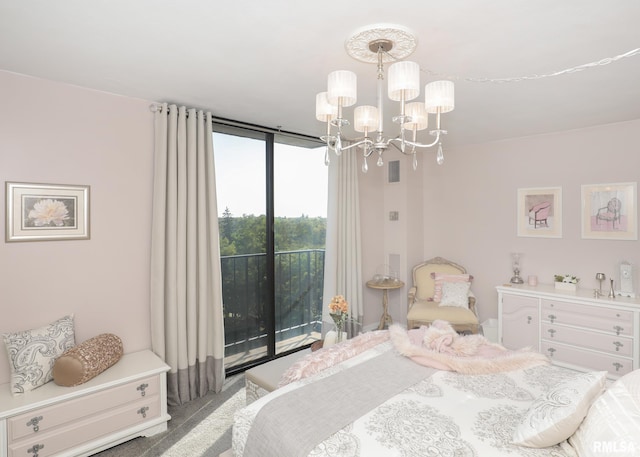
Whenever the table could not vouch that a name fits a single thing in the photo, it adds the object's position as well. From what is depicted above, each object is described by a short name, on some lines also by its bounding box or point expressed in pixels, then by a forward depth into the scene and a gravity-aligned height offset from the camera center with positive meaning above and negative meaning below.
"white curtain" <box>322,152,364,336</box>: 4.45 -0.12
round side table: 4.57 -0.75
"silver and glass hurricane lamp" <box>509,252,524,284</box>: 4.24 -0.47
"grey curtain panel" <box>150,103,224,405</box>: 3.01 -0.25
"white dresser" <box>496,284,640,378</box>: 3.31 -0.99
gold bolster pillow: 2.33 -0.88
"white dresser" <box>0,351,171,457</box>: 2.15 -1.19
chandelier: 1.70 +0.70
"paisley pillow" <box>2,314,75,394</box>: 2.29 -0.81
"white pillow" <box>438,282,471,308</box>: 4.29 -0.80
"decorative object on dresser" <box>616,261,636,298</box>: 3.54 -0.53
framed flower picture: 2.46 +0.14
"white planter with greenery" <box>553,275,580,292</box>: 3.80 -0.58
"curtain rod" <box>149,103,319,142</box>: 3.02 +1.07
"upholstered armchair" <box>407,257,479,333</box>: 4.06 -0.85
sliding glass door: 3.70 -0.11
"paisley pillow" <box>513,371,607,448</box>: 1.40 -0.75
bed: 1.40 -0.86
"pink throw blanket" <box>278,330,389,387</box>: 2.12 -0.81
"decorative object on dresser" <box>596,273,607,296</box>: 3.65 -0.51
